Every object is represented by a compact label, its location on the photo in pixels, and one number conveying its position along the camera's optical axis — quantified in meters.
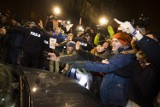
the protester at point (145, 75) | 1.57
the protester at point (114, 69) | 1.91
